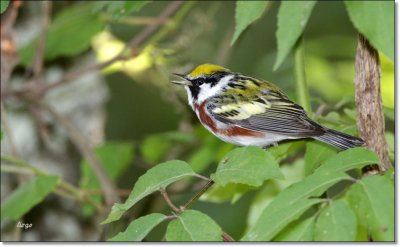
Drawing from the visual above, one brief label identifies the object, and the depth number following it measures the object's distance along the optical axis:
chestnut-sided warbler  6.24
